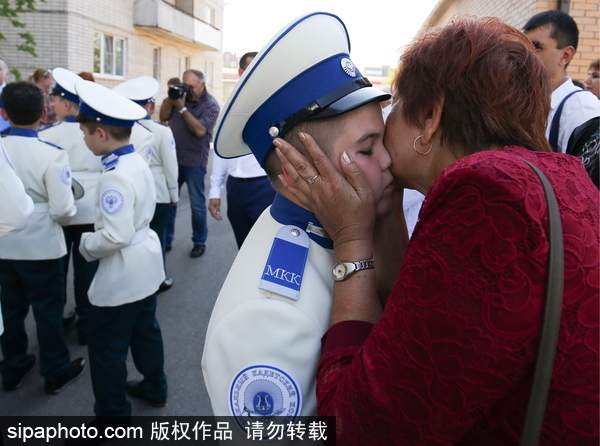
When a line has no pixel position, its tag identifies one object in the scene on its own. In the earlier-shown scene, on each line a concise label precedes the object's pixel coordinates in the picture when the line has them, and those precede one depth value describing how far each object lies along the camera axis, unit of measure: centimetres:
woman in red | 80
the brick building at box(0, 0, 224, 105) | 1348
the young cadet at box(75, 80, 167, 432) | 282
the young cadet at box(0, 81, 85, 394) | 329
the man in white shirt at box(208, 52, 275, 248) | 404
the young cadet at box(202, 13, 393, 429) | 112
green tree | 697
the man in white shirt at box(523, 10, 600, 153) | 294
